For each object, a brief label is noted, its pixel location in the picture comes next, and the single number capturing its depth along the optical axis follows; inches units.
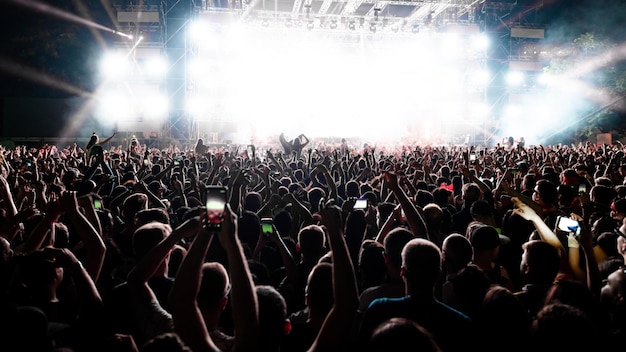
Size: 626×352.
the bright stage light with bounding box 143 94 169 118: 1224.8
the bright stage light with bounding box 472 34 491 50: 1282.0
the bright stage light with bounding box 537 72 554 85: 1395.2
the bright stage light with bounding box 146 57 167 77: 1200.8
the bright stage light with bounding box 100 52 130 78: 1201.4
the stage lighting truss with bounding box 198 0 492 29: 1131.9
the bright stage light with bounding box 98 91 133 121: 1229.7
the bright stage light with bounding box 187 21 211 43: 1099.2
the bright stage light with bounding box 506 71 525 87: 1387.8
